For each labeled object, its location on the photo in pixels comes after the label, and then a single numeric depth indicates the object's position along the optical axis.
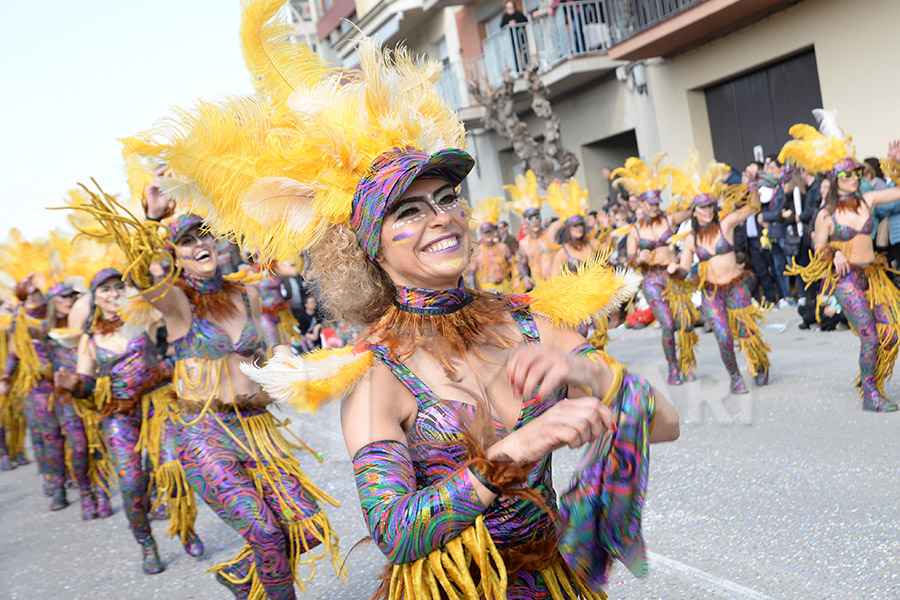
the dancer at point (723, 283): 7.54
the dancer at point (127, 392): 5.31
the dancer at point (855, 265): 6.20
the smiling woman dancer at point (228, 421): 3.64
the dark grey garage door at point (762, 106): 12.80
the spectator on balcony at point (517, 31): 17.69
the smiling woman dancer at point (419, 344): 1.63
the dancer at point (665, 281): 8.28
